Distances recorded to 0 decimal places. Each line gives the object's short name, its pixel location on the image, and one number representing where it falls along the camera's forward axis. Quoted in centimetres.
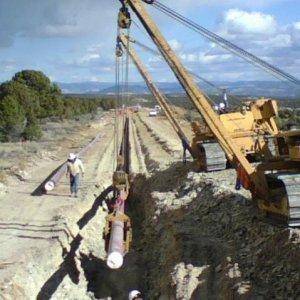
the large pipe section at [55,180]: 1890
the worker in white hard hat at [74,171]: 1751
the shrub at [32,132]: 4076
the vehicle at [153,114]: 7301
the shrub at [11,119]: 3783
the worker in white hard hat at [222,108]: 1807
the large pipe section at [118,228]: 969
